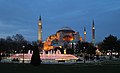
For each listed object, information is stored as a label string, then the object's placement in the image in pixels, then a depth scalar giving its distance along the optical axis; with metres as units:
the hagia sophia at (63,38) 171.25
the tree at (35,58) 37.61
